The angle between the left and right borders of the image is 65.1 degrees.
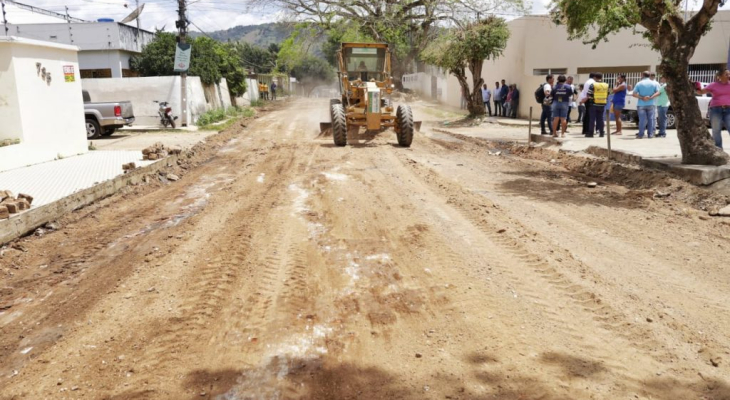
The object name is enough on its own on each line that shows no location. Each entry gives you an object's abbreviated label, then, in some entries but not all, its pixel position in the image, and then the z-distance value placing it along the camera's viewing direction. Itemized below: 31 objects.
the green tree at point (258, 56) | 80.50
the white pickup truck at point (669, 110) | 16.28
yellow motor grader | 14.87
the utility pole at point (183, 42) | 21.67
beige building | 25.55
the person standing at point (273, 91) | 51.61
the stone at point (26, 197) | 7.64
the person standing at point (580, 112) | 19.29
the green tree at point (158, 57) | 26.39
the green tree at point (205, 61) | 25.77
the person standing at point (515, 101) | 25.34
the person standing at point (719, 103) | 10.06
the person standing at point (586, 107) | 15.07
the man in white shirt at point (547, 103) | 16.00
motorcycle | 21.05
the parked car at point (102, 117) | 18.39
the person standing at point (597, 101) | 14.59
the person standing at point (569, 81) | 16.15
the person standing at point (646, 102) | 13.70
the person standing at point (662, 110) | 14.38
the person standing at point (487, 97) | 27.36
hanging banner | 21.19
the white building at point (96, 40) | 29.50
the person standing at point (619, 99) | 14.46
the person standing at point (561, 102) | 15.01
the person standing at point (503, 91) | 25.64
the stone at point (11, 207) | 7.15
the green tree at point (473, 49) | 23.45
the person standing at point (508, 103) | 25.53
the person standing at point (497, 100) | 25.98
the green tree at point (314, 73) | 90.31
